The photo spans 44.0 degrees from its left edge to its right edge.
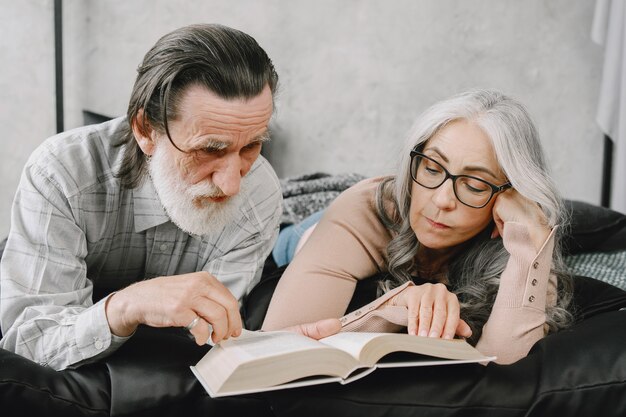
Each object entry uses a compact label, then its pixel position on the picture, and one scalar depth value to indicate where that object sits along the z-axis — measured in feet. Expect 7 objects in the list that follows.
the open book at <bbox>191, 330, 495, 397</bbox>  3.38
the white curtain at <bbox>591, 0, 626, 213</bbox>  10.02
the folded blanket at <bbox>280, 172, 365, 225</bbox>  8.00
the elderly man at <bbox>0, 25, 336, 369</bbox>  4.35
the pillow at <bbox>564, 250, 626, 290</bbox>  6.67
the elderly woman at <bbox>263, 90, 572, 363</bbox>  5.18
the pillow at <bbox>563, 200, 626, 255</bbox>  7.23
